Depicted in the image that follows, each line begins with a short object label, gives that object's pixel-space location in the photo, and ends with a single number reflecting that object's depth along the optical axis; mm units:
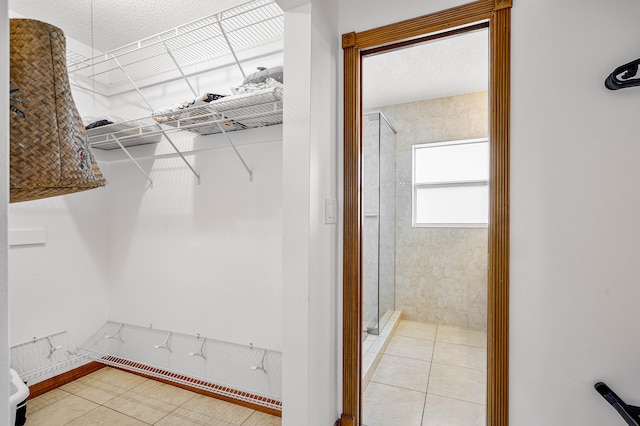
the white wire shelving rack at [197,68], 1691
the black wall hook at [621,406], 1001
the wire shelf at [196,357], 1880
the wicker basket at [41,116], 453
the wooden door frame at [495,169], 1276
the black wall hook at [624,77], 1014
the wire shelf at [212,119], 1552
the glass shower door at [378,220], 1633
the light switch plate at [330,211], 1447
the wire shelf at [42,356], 1966
